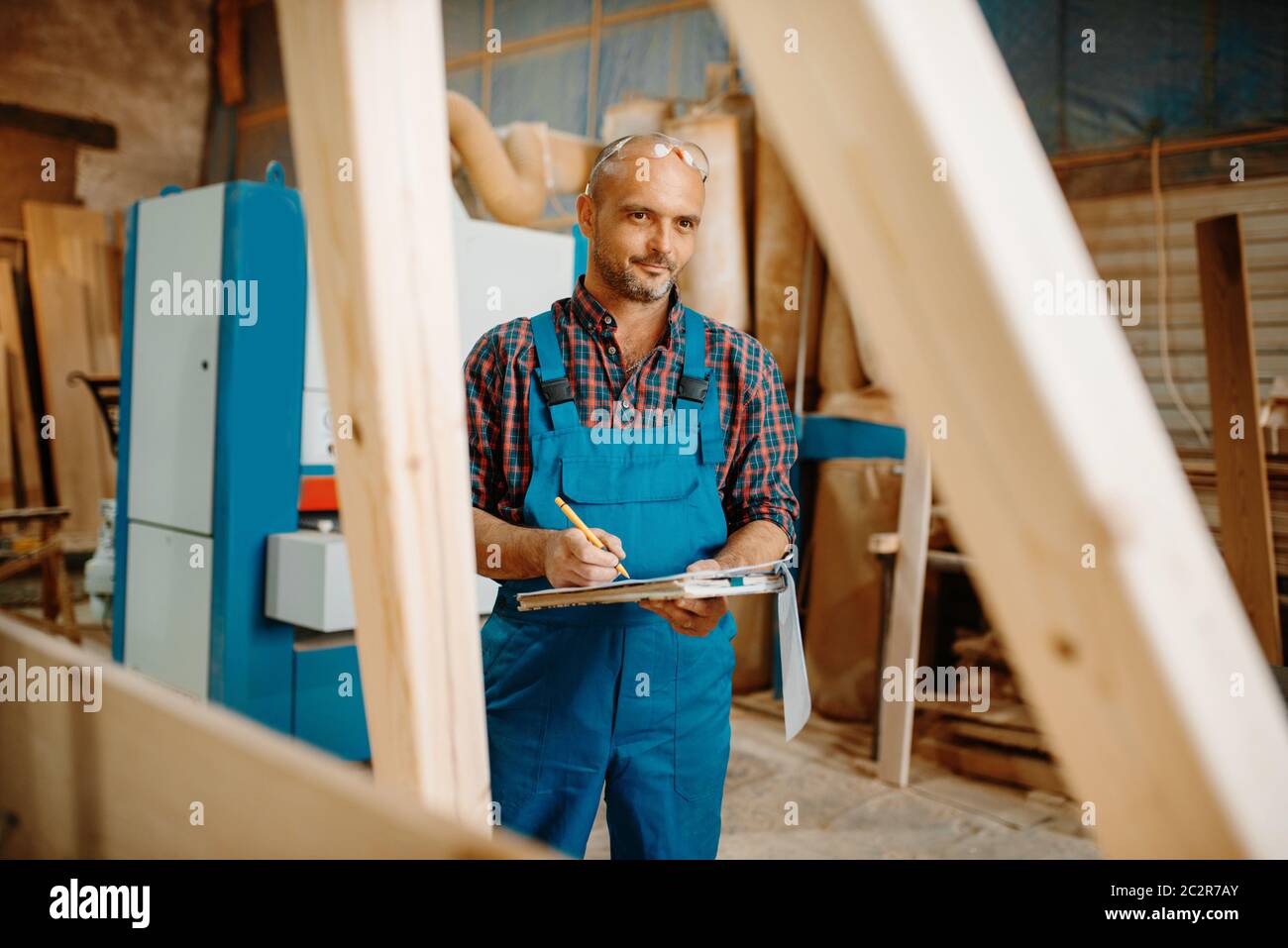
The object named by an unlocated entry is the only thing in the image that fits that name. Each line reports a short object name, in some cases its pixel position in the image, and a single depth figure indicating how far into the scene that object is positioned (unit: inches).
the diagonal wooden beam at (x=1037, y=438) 16.3
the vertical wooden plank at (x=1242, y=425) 122.0
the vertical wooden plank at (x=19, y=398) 280.4
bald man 68.8
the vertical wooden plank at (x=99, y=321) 288.8
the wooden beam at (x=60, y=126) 313.6
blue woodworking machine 112.1
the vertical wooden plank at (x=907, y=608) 139.1
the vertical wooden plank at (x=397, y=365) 26.8
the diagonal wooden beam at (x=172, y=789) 24.0
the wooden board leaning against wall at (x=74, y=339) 283.0
